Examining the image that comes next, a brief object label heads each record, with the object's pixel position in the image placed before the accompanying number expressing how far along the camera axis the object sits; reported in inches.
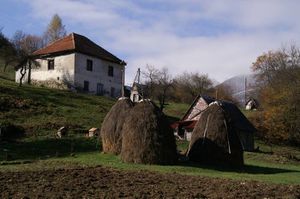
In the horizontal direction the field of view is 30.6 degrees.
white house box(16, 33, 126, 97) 2819.9
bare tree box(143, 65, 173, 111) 3344.0
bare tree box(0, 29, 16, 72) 2679.6
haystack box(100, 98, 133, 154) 1371.8
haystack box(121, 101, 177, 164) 1213.1
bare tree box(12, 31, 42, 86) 2832.2
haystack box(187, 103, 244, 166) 1331.2
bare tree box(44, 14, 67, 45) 4849.9
